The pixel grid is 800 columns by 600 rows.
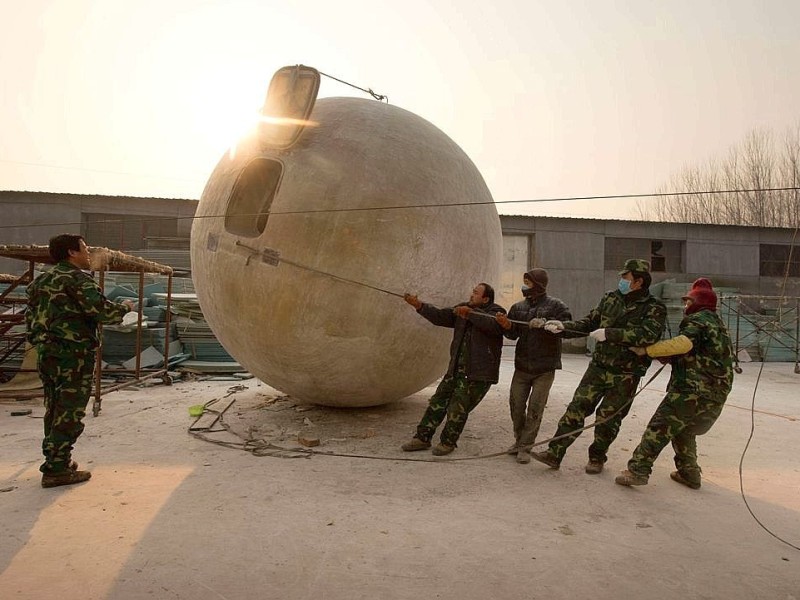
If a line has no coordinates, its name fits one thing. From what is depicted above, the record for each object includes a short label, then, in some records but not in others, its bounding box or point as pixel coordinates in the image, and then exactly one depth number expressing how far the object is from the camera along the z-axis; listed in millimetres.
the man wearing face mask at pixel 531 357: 5301
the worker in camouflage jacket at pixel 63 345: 4430
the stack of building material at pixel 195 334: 10812
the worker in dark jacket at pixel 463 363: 5258
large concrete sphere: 5195
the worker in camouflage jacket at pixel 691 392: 4598
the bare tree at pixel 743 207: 35875
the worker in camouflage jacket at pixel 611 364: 4859
